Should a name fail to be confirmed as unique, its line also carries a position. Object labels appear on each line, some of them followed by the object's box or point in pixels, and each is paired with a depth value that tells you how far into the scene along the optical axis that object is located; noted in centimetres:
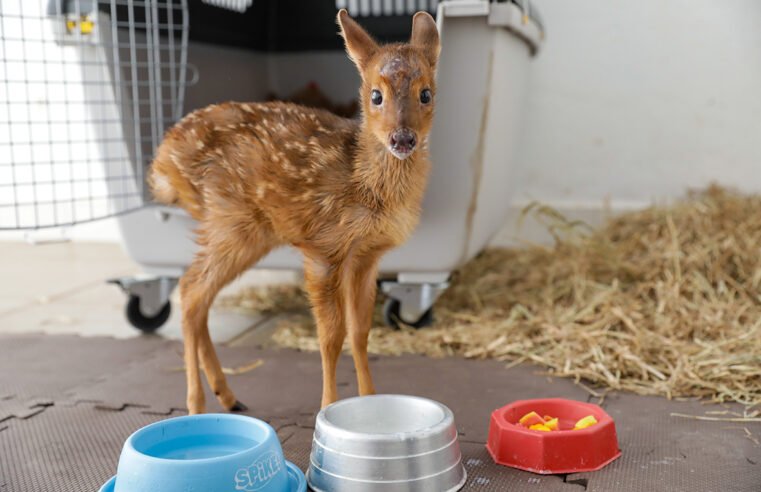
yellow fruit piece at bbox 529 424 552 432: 172
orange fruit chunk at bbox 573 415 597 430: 171
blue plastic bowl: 134
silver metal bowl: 146
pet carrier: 250
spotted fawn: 177
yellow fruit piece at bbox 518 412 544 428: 175
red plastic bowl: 162
